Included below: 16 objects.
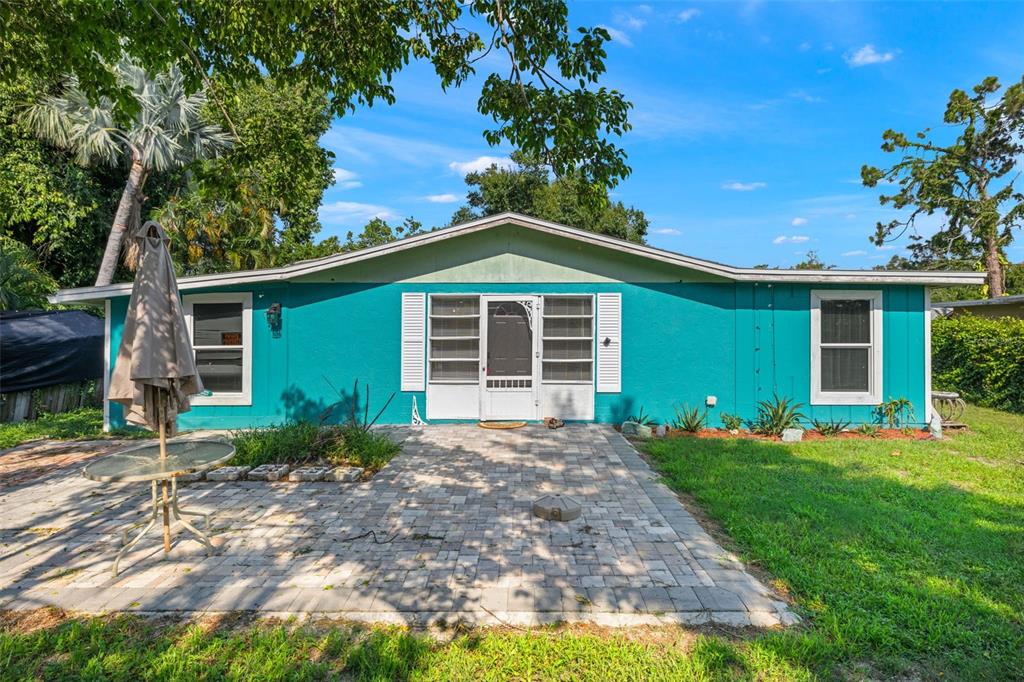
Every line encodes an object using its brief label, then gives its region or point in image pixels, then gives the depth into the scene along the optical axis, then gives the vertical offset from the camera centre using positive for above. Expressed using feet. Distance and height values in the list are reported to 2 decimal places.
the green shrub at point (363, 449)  20.04 -4.00
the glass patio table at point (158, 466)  11.25 -2.75
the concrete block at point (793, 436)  25.19 -3.96
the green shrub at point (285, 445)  19.98 -3.81
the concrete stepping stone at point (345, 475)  18.15 -4.47
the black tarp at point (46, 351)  31.12 -0.12
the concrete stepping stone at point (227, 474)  18.26 -4.51
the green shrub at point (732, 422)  27.22 -3.56
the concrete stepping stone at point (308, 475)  18.17 -4.45
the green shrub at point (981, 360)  34.19 -0.05
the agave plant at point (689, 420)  26.99 -3.46
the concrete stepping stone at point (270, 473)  18.30 -4.46
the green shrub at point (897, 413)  26.81 -2.93
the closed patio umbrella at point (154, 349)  11.71 +0.02
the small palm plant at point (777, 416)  26.27 -3.15
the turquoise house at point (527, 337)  27.22 +0.98
